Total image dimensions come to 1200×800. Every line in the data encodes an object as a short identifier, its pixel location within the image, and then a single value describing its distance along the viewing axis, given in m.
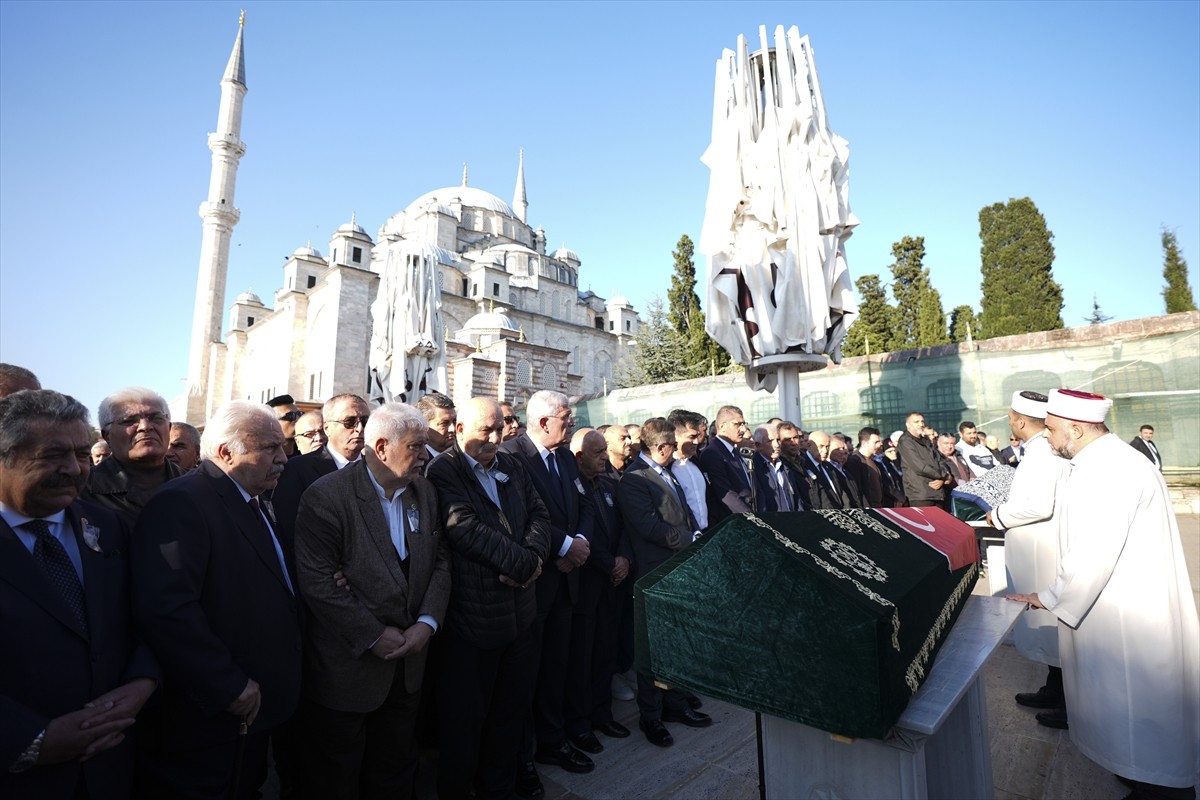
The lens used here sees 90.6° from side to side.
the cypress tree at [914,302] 23.03
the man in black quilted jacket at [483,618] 2.72
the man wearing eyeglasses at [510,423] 5.69
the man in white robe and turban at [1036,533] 3.85
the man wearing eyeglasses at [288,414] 5.03
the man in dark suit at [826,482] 6.59
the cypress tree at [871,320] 24.75
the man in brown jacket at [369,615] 2.36
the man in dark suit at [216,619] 1.92
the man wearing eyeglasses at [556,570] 3.30
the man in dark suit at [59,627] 1.57
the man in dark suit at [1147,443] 8.34
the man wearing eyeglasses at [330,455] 3.17
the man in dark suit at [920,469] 7.02
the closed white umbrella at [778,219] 7.85
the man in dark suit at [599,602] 3.57
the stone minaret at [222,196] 35.19
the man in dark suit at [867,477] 7.43
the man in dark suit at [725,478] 4.88
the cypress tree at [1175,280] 26.84
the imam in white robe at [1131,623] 2.69
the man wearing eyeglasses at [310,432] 4.19
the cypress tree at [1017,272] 23.23
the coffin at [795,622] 1.58
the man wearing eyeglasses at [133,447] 2.63
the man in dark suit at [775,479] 5.59
